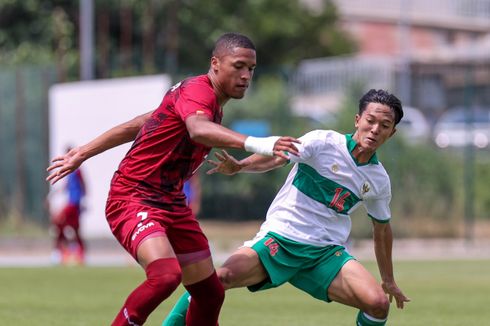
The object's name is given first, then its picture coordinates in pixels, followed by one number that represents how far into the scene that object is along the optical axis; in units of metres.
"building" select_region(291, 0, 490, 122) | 57.97
